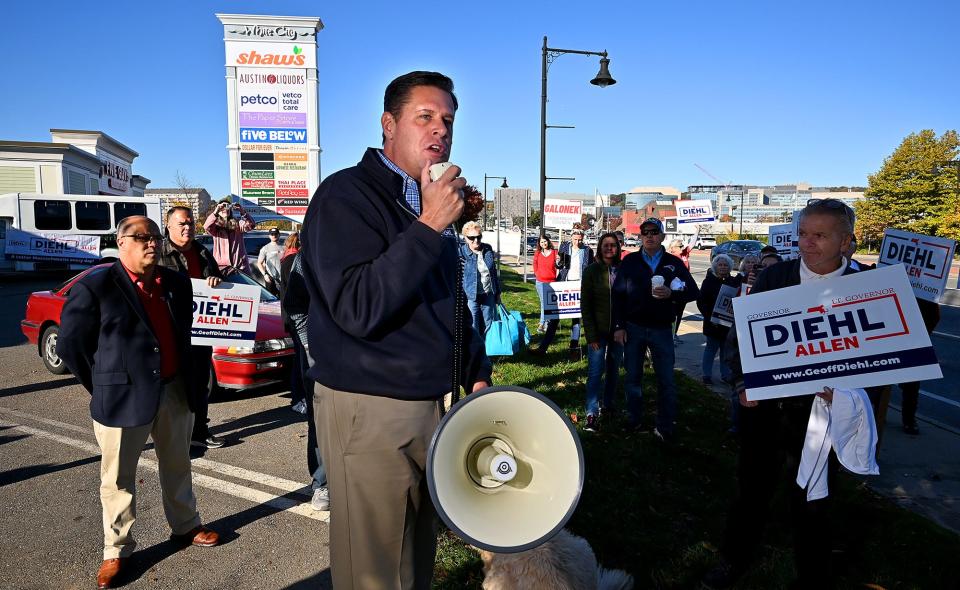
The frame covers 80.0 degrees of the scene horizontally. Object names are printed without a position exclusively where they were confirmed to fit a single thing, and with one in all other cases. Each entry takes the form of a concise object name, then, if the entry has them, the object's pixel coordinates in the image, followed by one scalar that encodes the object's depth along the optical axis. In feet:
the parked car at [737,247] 97.21
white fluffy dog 8.54
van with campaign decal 70.69
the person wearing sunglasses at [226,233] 24.58
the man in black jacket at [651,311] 18.43
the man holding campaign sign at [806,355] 8.40
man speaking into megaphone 4.82
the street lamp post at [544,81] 46.70
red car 22.18
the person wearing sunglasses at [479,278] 25.62
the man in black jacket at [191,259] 16.93
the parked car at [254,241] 59.90
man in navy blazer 10.68
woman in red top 37.01
